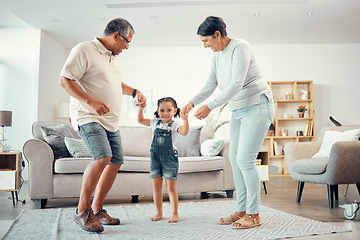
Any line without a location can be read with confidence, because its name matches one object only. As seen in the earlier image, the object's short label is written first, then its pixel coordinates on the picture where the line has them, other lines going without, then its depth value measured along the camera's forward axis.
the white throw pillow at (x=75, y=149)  3.47
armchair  3.03
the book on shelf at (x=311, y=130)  7.19
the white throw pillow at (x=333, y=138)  3.46
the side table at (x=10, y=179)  3.53
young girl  2.42
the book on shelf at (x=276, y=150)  7.14
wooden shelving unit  7.21
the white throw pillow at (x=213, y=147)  3.81
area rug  1.98
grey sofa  3.29
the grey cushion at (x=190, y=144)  4.11
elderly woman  2.08
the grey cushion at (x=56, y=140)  3.47
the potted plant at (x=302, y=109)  7.17
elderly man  2.06
